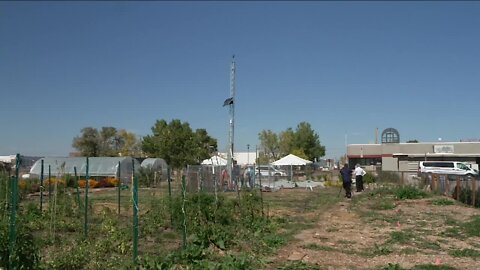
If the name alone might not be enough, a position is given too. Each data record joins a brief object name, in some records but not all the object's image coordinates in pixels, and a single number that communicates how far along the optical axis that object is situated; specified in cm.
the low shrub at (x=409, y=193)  2295
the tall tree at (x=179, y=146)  5594
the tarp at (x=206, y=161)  5151
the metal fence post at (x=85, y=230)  1053
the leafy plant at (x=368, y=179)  3572
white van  4153
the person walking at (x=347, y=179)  2400
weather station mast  2864
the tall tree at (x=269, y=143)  8844
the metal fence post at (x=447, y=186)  2320
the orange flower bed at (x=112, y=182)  3591
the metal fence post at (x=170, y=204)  1205
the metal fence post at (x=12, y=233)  659
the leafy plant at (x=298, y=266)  849
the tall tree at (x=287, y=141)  8156
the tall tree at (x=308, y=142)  8106
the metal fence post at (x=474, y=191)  1975
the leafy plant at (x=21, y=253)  669
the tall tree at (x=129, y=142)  8519
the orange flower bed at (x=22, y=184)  2008
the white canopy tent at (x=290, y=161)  4406
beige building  5894
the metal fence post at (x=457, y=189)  2168
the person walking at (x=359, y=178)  2752
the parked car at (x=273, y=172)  4014
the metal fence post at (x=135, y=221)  791
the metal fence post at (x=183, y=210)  951
